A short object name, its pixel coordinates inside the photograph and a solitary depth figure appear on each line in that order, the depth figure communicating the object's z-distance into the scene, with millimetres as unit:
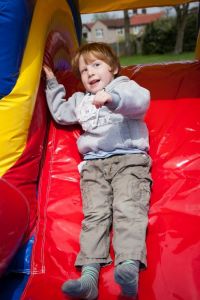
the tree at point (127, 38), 22781
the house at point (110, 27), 43594
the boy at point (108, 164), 1646
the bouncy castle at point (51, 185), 1695
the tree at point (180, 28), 21284
